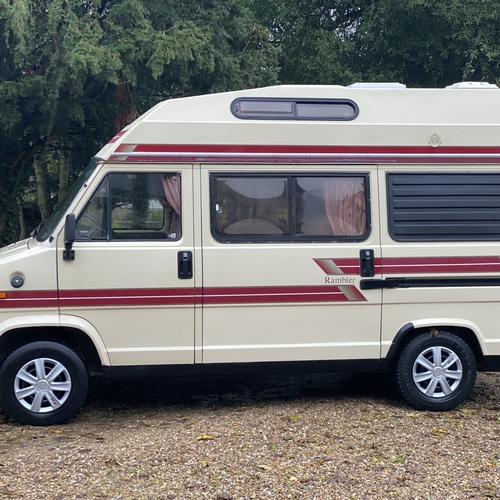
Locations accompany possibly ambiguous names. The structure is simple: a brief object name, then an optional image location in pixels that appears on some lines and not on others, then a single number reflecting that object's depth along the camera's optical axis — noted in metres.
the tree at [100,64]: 11.51
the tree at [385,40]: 13.87
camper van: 5.99
